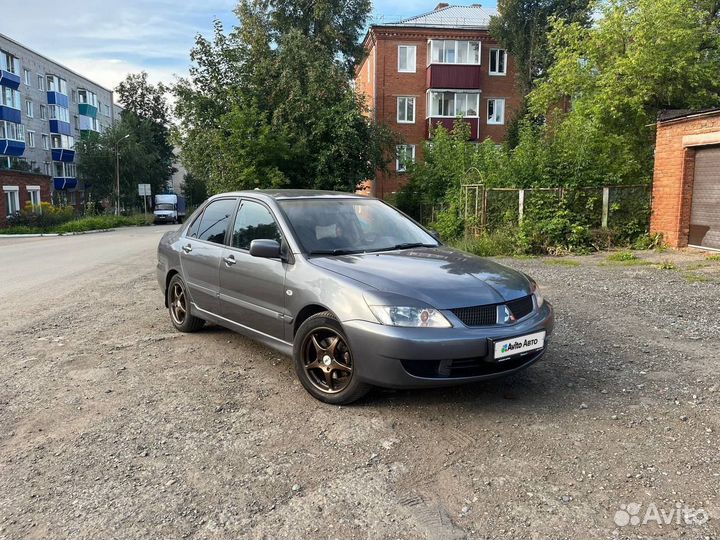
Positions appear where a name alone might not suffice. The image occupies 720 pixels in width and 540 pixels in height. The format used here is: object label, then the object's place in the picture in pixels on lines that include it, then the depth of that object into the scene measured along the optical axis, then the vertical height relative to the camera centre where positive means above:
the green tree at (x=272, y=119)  18.77 +3.03
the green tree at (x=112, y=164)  52.06 +3.16
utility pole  50.12 +2.19
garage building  12.45 +0.49
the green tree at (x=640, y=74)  17.50 +4.01
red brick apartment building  35.72 +7.73
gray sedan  3.72 -0.71
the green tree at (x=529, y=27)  32.41 +9.98
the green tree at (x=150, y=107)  68.30 +11.06
